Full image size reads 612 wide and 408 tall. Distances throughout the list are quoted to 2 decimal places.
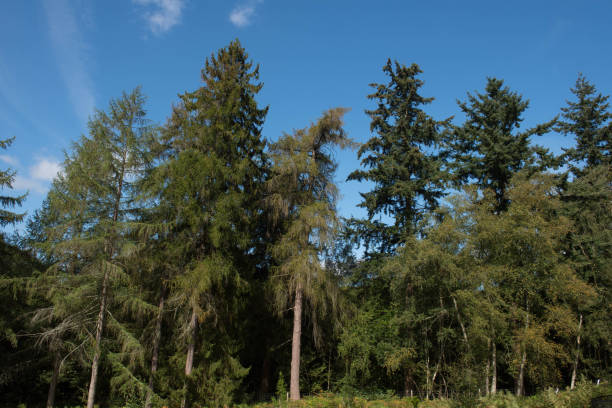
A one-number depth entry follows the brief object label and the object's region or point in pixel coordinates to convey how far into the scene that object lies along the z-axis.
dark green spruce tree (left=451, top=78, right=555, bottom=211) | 20.34
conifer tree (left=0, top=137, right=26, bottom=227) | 12.95
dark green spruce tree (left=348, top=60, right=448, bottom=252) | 19.31
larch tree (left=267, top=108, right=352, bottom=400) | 16.28
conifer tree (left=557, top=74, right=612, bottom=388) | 18.28
